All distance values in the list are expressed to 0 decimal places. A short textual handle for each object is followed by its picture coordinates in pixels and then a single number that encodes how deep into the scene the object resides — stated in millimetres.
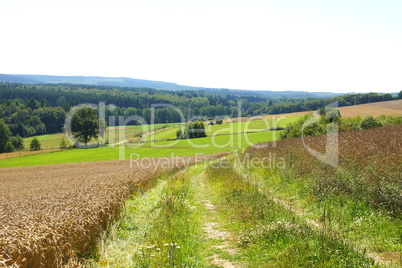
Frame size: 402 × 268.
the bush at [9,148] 90169
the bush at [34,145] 90562
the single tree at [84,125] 90125
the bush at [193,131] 87312
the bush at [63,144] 87100
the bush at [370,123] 30266
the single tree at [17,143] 97775
